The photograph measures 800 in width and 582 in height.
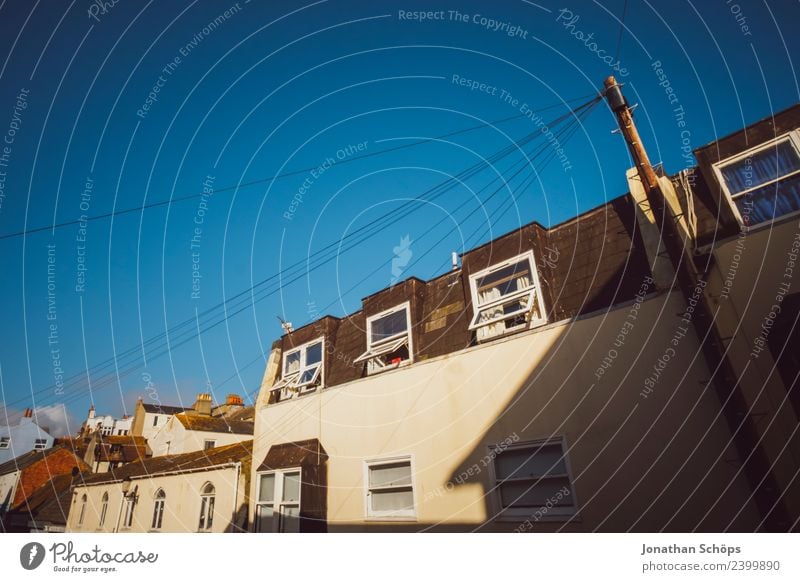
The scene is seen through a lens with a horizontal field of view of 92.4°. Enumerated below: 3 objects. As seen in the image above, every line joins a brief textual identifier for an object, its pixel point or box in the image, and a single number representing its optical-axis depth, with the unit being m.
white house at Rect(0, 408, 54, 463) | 28.34
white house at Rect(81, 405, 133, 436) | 41.72
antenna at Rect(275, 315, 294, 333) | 11.59
